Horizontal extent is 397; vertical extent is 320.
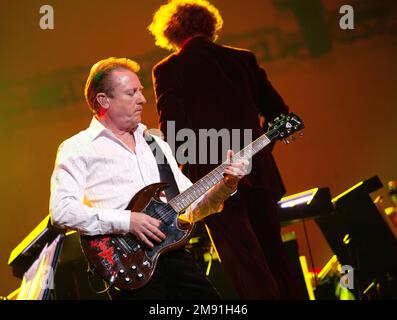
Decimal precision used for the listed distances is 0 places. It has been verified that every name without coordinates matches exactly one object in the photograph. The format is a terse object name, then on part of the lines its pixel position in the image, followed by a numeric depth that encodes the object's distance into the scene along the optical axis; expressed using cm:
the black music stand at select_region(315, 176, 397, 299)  802
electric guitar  557
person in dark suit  682
